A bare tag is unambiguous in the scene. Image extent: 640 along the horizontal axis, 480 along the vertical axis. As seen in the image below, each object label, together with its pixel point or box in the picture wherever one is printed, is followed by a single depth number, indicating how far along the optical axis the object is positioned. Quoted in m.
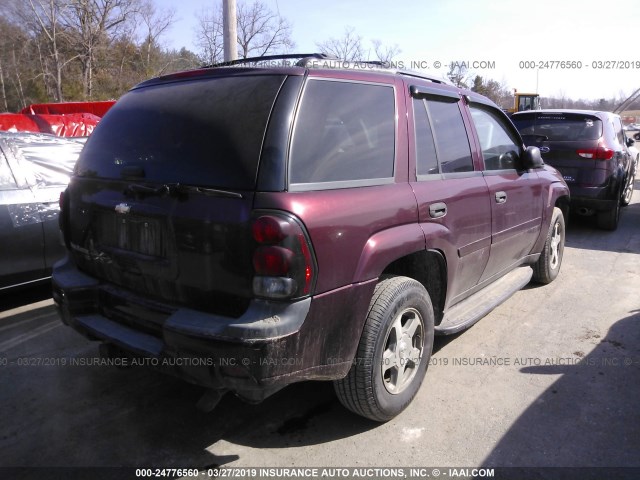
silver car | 4.43
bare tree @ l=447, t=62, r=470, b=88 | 43.75
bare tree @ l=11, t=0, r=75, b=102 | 30.92
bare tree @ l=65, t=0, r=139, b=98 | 32.84
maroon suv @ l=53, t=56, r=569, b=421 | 2.24
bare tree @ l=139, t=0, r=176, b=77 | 39.85
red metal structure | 10.65
